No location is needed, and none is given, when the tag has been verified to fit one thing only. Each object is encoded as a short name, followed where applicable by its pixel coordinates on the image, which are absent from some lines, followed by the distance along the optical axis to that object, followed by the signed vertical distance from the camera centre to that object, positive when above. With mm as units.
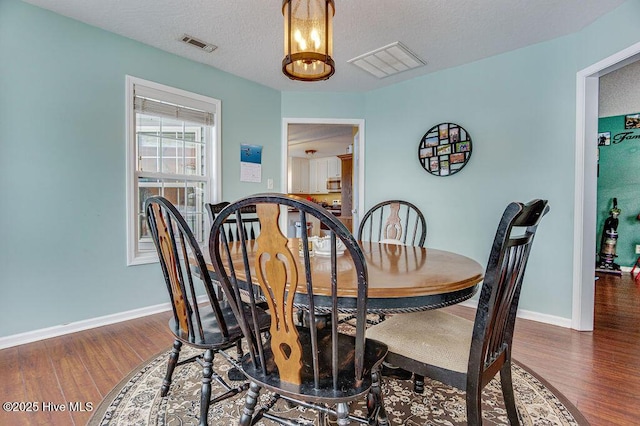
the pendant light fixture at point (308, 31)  1567 +877
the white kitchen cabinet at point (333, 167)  8401 +1080
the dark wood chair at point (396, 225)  2473 -160
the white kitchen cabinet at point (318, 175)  8742 +884
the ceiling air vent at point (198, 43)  2691 +1428
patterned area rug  1449 -971
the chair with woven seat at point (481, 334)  939 -502
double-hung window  2771 +503
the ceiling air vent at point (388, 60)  2889 +1430
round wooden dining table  1029 -259
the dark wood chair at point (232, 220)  2248 -107
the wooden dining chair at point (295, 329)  864 -364
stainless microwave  8422 +598
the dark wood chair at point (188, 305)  1213 -419
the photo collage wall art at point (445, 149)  3197 +612
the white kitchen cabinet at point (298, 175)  8570 +874
